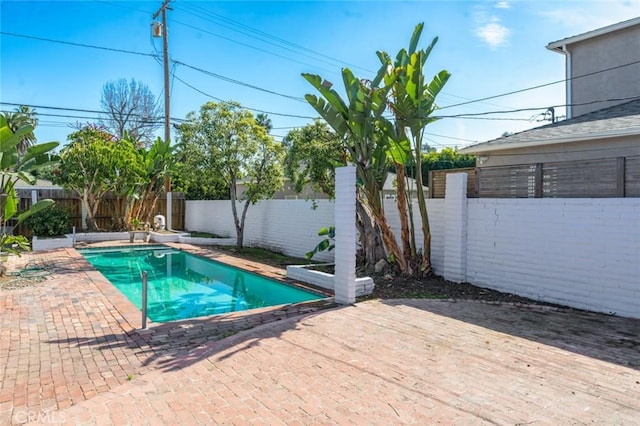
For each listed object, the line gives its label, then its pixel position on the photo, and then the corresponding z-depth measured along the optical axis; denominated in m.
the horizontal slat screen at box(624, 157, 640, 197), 7.21
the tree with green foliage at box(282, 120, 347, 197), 12.28
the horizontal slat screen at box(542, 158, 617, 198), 7.55
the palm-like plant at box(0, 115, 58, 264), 9.44
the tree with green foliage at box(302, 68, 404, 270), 8.77
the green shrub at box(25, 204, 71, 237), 17.77
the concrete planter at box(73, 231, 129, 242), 18.94
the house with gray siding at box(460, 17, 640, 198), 7.76
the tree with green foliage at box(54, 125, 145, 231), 17.56
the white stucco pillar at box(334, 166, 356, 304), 7.89
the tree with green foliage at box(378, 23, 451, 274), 8.75
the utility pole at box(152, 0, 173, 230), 20.97
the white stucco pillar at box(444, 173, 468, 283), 9.41
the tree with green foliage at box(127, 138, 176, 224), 20.55
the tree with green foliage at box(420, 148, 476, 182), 28.52
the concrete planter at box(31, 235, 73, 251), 16.06
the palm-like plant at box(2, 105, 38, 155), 26.61
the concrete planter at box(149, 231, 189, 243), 19.66
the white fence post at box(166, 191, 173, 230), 22.48
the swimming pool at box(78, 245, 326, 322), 9.34
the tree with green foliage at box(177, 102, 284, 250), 15.70
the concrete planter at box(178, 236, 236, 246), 18.95
